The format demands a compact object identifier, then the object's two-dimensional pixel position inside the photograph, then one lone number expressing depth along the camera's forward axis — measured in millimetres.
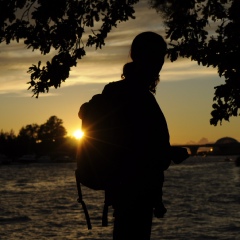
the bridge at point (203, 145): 189538
